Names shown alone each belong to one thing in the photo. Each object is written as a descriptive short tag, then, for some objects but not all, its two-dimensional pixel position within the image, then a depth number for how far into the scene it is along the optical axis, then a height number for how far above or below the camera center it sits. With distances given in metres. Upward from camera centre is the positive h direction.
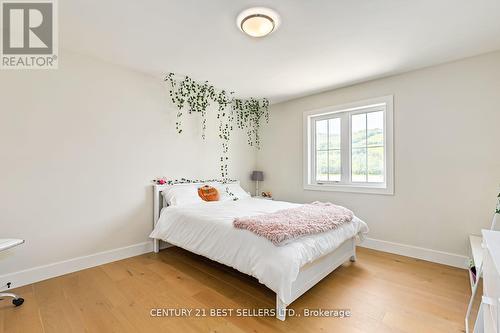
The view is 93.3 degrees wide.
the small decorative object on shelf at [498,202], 2.42 -0.39
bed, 1.80 -0.73
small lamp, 4.64 -0.20
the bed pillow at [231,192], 3.80 -0.44
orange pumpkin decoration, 3.51 -0.41
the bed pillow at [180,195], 3.16 -0.40
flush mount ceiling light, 1.91 +1.24
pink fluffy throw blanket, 1.93 -0.52
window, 3.31 +0.29
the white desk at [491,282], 0.90 -0.53
